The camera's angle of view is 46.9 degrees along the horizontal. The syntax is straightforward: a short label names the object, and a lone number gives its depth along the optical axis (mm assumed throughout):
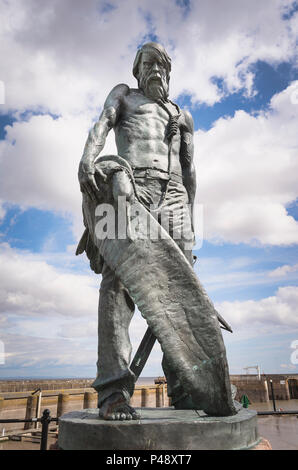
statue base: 2240
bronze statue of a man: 2668
